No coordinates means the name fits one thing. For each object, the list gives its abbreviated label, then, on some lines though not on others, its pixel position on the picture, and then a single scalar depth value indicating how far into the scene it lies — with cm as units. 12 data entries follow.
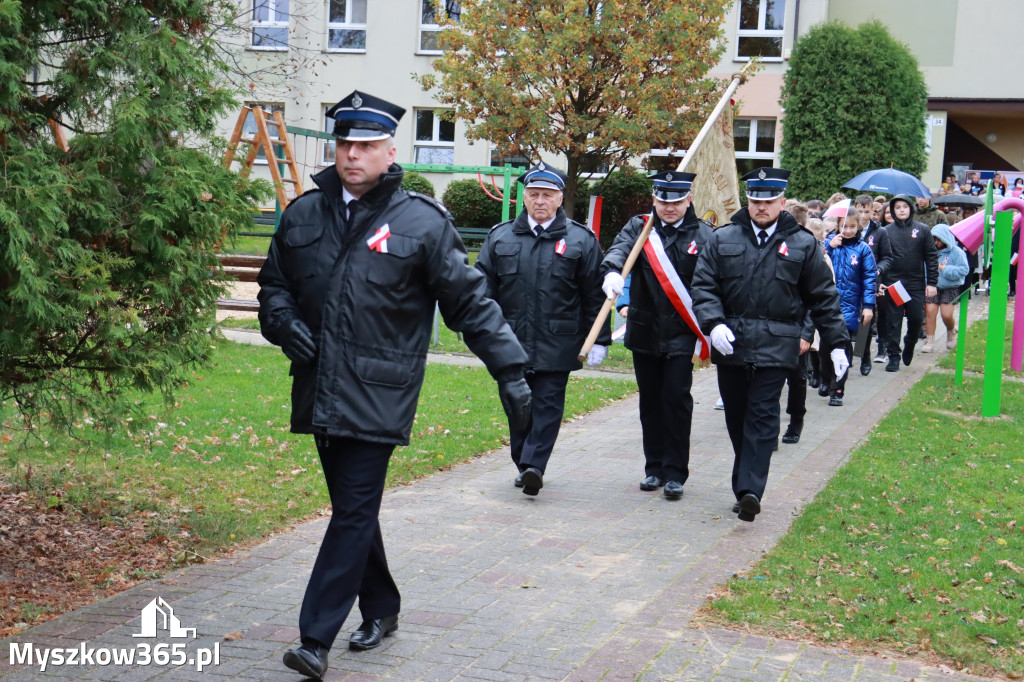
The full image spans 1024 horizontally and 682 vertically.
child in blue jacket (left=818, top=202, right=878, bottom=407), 1281
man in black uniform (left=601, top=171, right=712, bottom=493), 796
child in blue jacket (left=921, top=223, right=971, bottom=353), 1573
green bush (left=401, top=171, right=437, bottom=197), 2542
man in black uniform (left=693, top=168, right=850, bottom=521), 724
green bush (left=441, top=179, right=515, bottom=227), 2962
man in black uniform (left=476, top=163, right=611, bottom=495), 782
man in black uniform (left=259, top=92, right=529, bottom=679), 458
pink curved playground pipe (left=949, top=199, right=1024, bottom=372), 1320
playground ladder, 1617
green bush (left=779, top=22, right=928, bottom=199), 2758
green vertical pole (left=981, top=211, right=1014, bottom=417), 1140
